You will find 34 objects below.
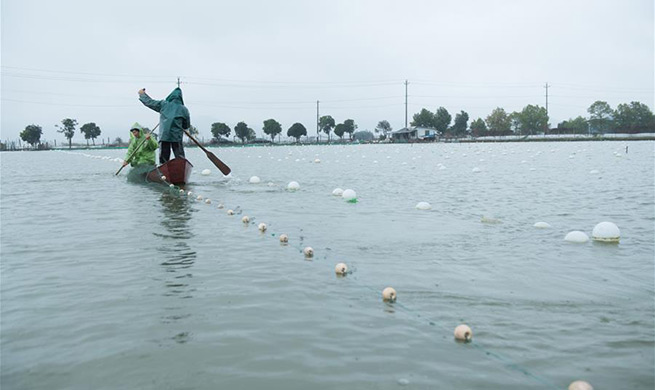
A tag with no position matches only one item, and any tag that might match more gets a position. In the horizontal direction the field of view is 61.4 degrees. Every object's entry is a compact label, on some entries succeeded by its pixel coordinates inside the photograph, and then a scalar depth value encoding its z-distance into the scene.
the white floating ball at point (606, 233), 8.37
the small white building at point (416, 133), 122.19
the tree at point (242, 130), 126.75
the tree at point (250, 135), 128.25
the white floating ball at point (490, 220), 9.98
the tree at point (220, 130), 126.31
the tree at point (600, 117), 128.41
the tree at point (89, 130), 113.19
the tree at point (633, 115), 126.88
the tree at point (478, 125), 145.93
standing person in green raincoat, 17.16
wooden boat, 17.02
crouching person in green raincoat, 19.05
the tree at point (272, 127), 135.38
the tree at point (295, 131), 141.00
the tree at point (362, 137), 151.18
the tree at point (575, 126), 119.44
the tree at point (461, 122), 151.44
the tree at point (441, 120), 139.00
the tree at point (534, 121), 129.50
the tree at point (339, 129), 147.25
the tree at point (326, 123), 142.62
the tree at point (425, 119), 137.88
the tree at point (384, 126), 149.88
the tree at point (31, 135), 104.31
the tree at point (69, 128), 103.62
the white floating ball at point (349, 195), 13.55
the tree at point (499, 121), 135.88
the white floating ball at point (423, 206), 11.92
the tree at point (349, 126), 146.88
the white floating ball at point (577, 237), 8.31
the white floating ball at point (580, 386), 3.57
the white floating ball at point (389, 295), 5.49
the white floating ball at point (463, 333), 4.47
